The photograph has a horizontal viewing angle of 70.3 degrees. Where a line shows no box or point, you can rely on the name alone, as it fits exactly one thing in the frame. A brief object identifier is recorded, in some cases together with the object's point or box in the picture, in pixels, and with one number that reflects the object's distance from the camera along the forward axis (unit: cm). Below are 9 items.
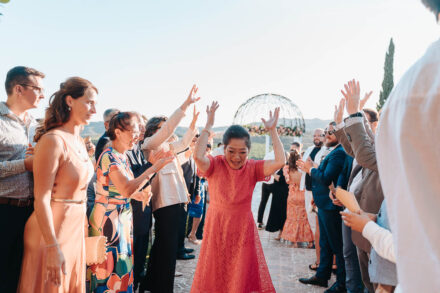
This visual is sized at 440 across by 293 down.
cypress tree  2189
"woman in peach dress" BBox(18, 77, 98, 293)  193
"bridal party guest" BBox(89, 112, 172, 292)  258
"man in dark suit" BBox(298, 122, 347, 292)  412
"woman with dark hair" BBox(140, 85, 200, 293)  370
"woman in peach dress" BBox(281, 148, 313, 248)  670
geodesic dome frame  1061
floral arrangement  1030
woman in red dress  277
